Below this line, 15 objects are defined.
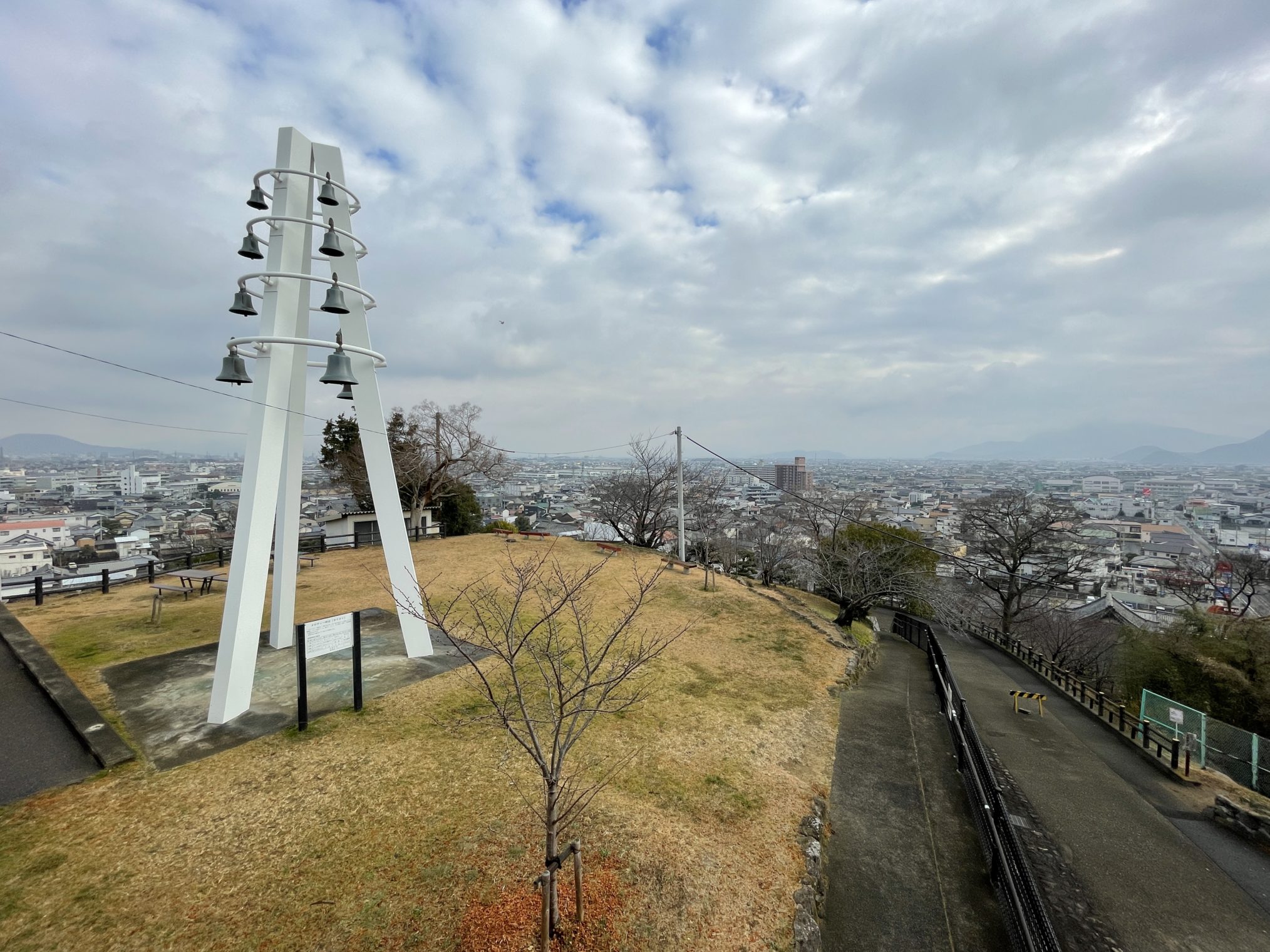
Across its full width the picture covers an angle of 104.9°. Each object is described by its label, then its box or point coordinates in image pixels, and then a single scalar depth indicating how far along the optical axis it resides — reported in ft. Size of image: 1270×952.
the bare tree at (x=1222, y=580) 64.95
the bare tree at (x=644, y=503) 83.51
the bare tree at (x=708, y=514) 87.76
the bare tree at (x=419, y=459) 80.64
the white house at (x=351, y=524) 79.15
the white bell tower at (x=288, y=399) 21.80
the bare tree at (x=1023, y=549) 74.38
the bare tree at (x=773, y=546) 87.71
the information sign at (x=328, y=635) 21.50
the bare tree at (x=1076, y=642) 75.31
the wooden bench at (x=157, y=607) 35.01
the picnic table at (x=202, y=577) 38.53
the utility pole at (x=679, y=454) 57.98
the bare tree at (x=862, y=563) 55.98
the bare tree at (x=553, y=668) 11.95
